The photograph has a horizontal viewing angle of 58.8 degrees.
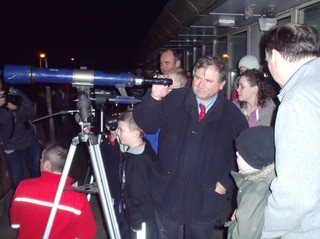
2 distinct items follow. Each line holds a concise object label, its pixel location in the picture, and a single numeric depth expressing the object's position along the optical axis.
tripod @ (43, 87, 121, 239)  1.65
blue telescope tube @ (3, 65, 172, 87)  1.56
